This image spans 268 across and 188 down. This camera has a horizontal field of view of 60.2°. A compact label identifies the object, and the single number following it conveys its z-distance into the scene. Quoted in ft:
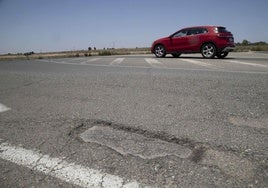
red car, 37.70
